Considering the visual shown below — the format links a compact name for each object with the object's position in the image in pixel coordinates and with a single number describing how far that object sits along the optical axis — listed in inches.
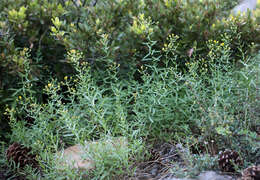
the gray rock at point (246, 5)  348.1
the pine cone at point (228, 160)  100.4
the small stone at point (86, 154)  111.3
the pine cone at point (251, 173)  88.0
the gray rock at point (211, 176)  96.0
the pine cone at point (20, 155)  126.3
